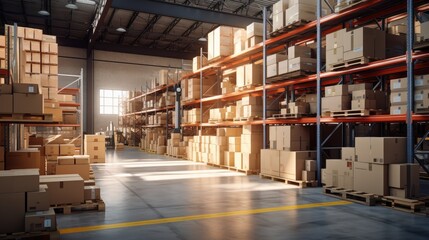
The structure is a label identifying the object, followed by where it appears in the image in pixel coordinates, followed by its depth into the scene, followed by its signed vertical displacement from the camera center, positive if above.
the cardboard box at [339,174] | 7.18 -0.97
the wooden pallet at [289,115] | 9.09 +0.26
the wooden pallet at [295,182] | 8.38 -1.34
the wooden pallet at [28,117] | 5.07 +0.12
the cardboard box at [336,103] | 7.80 +0.48
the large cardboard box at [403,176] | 6.24 -0.87
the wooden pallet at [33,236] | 3.99 -1.21
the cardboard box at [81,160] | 8.20 -0.77
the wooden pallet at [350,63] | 7.34 +1.30
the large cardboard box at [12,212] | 4.29 -1.02
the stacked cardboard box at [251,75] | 11.12 +1.54
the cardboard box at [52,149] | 9.23 -0.60
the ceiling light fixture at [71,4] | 15.78 +5.19
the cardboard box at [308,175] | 8.47 -1.15
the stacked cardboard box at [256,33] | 11.23 +2.82
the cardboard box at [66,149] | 9.39 -0.62
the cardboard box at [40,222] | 4.21 -1.12
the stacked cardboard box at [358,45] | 7.34 +1.65
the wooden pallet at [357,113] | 7.30 +0.27
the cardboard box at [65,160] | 7.94 -0.77
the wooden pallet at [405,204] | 5.81 -1.27
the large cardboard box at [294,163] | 8.66 -0.90
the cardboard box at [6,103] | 4.95 +0.29
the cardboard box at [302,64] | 8.93 +1.50
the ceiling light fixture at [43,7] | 16.86 +6.18
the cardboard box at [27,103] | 5.02 +0.30
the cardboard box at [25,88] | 5.02 +0.51
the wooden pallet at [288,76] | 8.99 +1.28
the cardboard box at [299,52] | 9.16 +1.85
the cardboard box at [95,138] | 14.36 -0.50
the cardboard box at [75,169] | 7.95 -0.97
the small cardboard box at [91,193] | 6.01 -1.11
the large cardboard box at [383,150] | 6.42 -0.42
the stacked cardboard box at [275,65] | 9.72 +1.65
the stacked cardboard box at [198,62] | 14.95 +2.58
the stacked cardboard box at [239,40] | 11.99 +2.80
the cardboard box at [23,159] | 7.06 -0.67
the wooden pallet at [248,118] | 11.04 +0.21
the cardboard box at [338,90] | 7.81 +0.76
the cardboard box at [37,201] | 4.43 -0.92
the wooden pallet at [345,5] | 7.59 +2.55
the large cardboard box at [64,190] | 5.70 -1.02
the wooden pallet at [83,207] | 5.68 -1.29
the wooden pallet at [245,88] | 11.25 +1.18
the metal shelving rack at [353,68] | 6.46 +1.23
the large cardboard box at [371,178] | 6.43 -0.94
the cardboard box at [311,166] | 8.53 -0.93
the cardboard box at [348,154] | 7.13 -0.55
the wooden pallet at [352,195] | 6.39 -1.28
